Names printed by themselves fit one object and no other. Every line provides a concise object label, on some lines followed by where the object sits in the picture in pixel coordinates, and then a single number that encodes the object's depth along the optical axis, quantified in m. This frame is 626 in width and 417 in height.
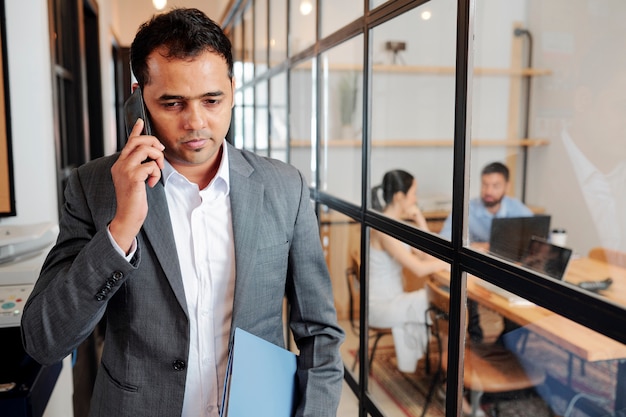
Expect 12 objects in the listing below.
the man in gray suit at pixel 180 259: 0.96
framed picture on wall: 1.92
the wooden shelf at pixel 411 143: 2.49
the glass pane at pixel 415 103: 2.04
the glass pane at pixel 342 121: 2.22
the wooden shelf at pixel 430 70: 2.41
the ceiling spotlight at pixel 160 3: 5.20
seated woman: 2.00
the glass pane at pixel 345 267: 2.23
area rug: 1.21
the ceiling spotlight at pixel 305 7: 2.60
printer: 1.37
